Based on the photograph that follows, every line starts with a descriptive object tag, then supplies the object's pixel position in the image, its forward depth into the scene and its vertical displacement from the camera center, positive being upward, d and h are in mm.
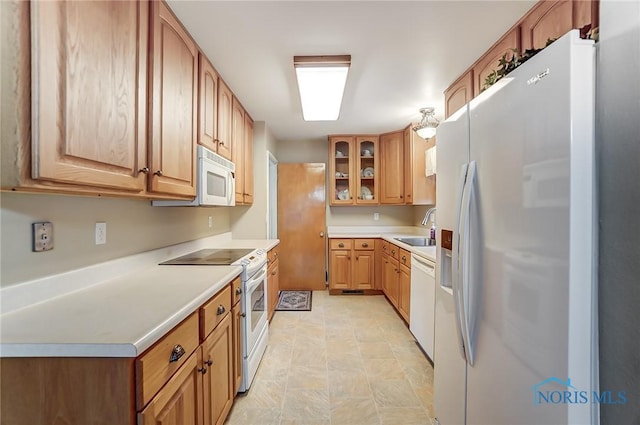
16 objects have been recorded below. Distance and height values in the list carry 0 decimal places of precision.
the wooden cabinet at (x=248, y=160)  2826 +599
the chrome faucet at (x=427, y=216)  2951 -21
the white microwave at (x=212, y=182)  1699 +223
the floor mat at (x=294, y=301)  3271 -1176
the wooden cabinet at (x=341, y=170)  3930 +672
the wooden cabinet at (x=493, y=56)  1509 +1011
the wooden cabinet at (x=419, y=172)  3414 +560
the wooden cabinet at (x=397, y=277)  2674 -730
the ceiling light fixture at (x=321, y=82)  1840 +1052
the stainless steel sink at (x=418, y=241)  3220 -340
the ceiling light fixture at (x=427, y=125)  2699 +932
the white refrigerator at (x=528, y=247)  675 -100
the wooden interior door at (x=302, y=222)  3943 -131
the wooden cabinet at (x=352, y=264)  3732 -719
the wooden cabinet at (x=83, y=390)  727 -506
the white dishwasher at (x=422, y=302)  2049 -740
